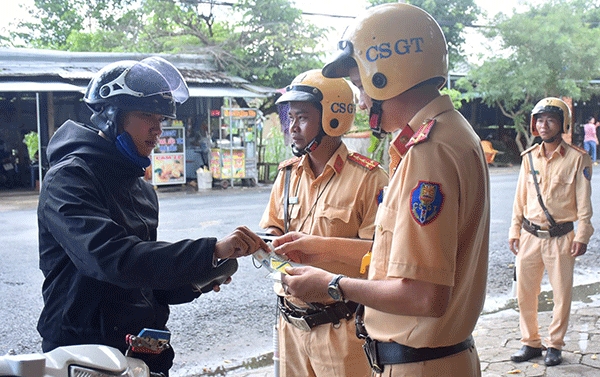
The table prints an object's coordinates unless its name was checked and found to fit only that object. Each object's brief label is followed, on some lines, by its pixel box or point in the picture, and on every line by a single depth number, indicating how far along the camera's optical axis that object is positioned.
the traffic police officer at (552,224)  5.06
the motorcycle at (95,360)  1.71
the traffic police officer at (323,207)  3.01
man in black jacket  2.21
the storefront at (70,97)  15.16
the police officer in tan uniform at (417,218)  1.84
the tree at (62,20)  23.44
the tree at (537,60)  21.14
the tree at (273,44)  17.89
